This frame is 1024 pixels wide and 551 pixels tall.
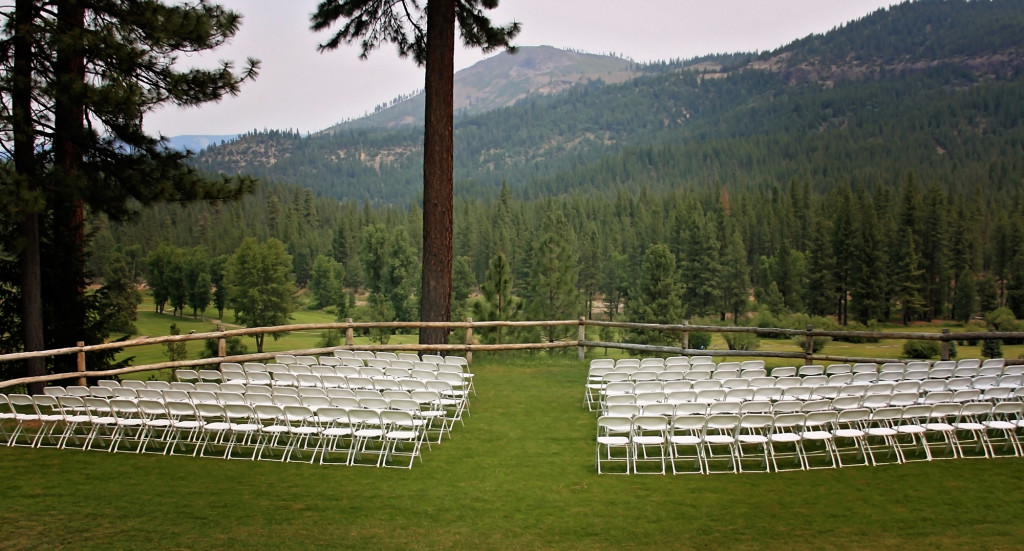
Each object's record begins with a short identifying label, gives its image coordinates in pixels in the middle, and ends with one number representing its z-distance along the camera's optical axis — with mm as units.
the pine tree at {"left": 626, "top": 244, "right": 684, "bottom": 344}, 69438
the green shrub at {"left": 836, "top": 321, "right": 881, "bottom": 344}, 76062
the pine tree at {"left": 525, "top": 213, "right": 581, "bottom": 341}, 67688
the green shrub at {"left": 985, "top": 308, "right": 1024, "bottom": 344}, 76444
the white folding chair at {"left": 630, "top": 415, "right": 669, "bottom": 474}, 9297
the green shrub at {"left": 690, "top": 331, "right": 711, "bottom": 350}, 41822
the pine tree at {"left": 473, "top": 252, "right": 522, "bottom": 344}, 39500
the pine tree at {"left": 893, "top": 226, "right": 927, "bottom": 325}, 83688
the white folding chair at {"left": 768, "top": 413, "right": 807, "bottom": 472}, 9328
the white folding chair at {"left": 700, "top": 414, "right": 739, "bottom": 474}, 9297
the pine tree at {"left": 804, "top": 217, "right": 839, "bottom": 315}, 88562
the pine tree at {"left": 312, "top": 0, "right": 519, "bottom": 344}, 18172
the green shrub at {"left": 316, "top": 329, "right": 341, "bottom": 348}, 61394
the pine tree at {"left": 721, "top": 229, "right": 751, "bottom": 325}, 96875
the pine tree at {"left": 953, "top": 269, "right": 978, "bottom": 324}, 88062
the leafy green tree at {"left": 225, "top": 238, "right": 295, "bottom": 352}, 74062
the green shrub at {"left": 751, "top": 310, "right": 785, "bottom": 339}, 86288
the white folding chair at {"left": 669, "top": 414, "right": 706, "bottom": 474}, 9211
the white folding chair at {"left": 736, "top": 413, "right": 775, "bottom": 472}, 9250
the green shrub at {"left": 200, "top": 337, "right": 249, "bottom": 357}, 48150
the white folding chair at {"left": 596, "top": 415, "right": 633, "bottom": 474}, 9414
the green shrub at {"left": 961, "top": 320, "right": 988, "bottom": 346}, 86062
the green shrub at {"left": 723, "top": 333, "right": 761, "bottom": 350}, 54469
